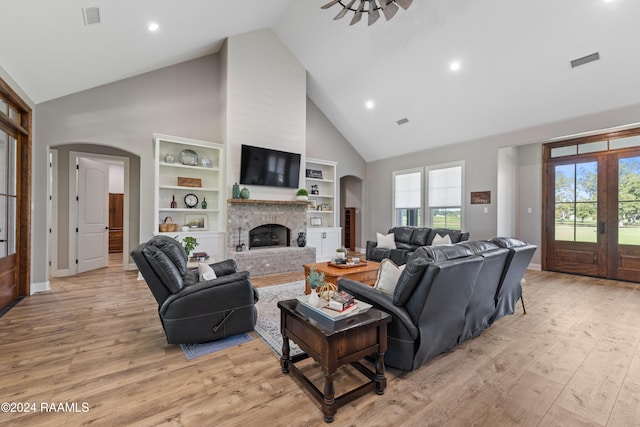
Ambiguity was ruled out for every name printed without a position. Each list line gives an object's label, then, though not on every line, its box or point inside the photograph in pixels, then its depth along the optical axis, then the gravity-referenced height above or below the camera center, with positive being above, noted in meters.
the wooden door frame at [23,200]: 3.85 +0.22
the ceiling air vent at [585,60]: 4.06 +2.27
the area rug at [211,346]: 2.43 -1.18
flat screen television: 5.71 +1.02
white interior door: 5.60 +0.03
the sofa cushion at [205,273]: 2.84 -0.59
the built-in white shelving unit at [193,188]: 5.29 +0.52
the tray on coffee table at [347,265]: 4.09 -0.73
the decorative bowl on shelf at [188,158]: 5.47 +1.13
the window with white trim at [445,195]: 6.65 +0.49
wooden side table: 1.67 -0.84
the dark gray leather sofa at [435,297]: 1.96 -0.63
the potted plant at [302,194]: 6.32 +0.47
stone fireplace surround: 5.46 -0.35
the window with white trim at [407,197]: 7.46 +0.47
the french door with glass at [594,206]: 4.92 +0.15
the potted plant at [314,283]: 2.00 -0.49
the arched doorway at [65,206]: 5.28 +0.18
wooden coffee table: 3.77 -0.77
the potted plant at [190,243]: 4.14 -0.41
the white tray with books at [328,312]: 1.83 -0.65
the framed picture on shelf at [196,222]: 5.67 -0.13
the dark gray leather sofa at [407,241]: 5.51 -0.55
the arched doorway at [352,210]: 8.92 +0.16
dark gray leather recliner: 2.41 -0.74
